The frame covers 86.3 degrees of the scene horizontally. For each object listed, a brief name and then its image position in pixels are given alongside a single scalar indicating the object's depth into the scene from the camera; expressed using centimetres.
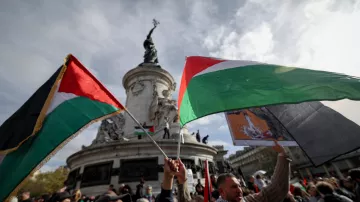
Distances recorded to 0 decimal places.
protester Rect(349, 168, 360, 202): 442
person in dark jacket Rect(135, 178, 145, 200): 803
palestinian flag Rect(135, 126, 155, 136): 1656
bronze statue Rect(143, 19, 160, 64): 2737
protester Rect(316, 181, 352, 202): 362
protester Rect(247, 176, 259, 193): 809
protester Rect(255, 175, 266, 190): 686
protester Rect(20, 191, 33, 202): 430
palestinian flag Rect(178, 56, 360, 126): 305
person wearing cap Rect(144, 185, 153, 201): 751
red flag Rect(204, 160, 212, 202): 257
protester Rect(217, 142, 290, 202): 238
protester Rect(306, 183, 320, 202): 485
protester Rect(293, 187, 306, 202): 598
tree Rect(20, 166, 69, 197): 4647
